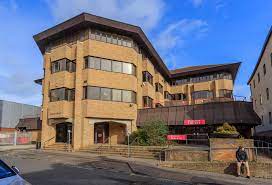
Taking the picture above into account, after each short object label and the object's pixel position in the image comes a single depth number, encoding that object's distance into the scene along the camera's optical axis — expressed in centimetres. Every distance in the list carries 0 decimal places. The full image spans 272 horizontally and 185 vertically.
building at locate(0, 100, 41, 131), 3450
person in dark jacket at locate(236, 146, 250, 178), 994
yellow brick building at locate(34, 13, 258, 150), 1823
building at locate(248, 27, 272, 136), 1805
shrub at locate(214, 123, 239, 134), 1235
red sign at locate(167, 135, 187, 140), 1587
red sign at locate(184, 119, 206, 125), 1743
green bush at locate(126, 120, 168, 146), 1558
